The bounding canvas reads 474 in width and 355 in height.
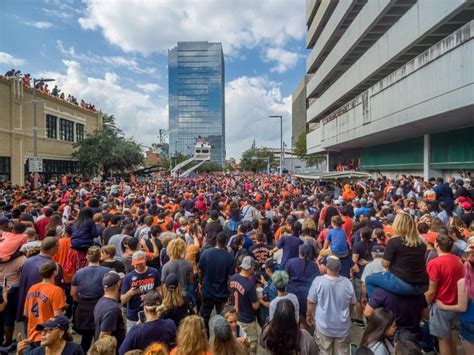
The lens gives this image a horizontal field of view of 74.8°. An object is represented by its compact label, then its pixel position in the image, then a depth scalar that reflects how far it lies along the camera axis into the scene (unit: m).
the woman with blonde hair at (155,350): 2.71
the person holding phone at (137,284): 4.05
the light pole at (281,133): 30.73
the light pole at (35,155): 16.80
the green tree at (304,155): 45.65
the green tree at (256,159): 89.90
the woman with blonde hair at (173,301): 3.62
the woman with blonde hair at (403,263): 3.48
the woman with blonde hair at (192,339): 2.61
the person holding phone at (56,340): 2.73
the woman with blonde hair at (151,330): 2.98
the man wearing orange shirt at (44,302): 3.55
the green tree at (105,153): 30.58
